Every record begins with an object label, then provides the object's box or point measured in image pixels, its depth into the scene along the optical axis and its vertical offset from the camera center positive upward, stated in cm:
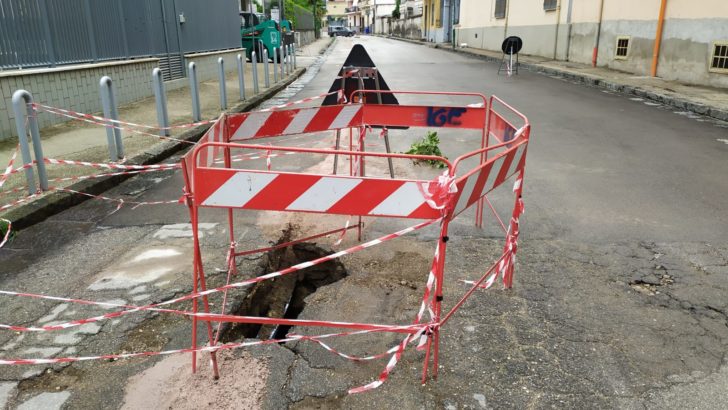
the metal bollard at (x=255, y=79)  1393 -118
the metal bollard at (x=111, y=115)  683 -99
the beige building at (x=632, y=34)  1363 -18
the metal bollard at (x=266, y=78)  1564 -127
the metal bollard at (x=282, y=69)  1857 -124
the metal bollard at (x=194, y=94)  941 -103
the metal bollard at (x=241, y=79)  1231 -102
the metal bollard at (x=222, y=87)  1102 -107
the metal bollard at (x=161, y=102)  801 -99
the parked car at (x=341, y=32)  7856 -25
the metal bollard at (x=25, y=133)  549 -96
